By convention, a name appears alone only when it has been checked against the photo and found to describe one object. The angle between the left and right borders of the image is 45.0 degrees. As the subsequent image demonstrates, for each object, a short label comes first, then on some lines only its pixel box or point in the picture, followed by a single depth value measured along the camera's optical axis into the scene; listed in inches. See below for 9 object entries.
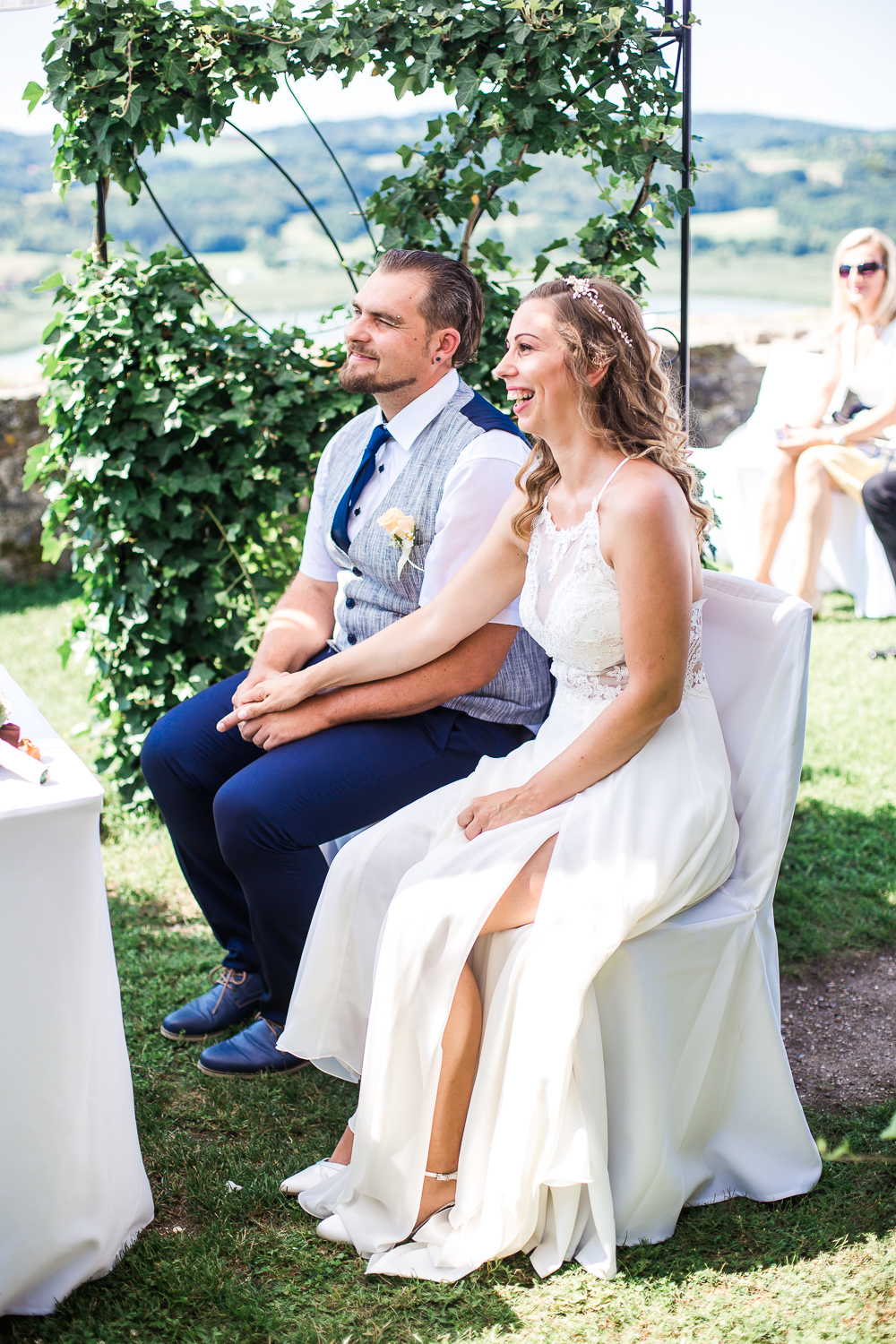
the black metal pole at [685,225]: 106.8
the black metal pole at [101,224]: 123.3
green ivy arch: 106.2
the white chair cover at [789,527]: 212.4
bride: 66.5
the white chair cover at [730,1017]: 68.4
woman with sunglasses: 201.6
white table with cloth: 58.5
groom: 85.5
